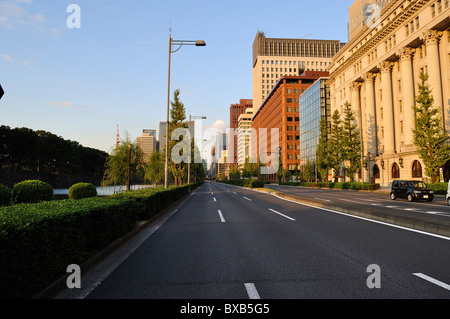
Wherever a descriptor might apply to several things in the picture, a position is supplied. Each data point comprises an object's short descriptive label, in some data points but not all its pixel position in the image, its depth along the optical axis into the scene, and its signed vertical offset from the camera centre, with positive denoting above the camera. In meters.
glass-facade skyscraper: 73.38 +17.52
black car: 19.20 -1.39
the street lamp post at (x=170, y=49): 16.83 +8.20
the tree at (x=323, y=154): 52.22 +3.72
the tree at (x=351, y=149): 45.06 +4.04
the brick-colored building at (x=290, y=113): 93.62 +21.69
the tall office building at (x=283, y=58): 132.88 +57.81
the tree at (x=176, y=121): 39.97 +7.94
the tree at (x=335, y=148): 47.31 +4.53
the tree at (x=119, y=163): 30.59 +1.23
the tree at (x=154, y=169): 41.78 +0.72
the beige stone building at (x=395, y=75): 34.03 +15.70
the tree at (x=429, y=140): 28.46 +3.53
